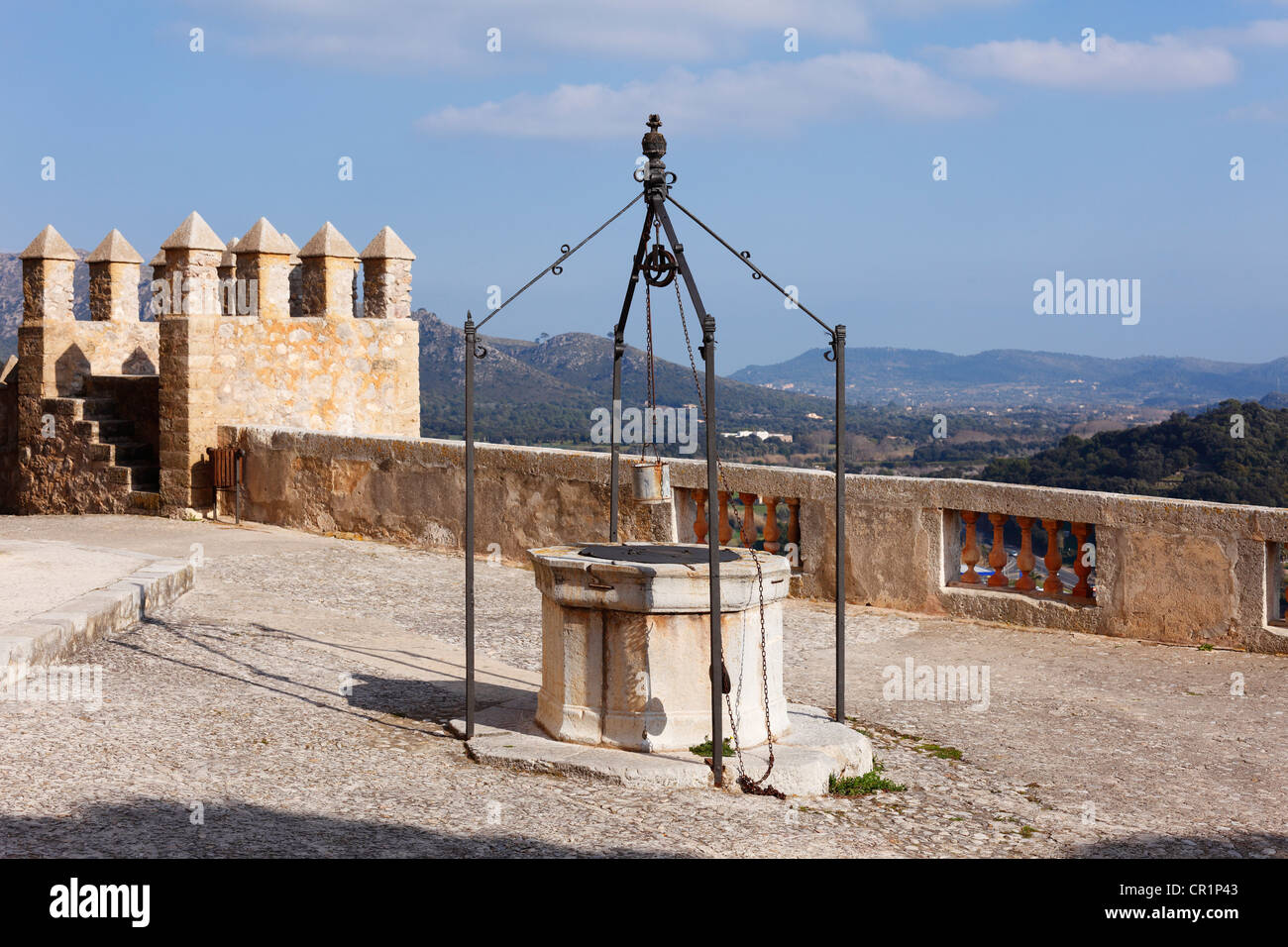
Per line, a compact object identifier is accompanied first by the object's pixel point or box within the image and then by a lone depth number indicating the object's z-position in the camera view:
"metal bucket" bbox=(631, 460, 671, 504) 5.94
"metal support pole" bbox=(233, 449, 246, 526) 12.73
